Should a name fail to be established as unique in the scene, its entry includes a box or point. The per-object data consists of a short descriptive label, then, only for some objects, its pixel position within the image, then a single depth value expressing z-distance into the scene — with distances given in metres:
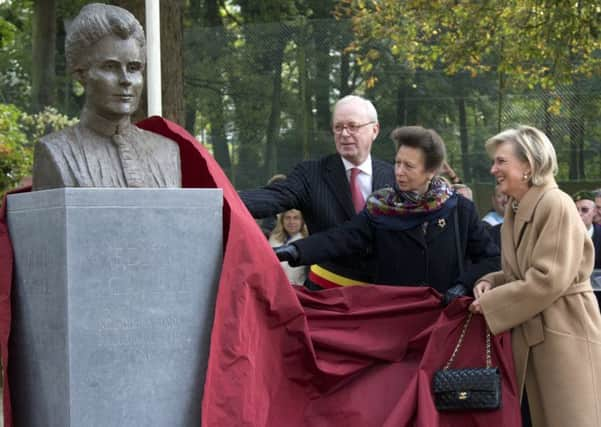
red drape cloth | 4.35
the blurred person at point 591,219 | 8.26
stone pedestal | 4.07
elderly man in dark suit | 5.71
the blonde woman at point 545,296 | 4.88
